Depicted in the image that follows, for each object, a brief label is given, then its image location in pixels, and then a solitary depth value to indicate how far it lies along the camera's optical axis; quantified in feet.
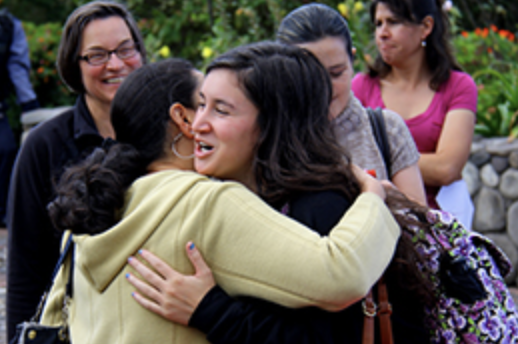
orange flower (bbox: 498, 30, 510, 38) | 26.02
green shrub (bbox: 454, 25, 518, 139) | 19.88
